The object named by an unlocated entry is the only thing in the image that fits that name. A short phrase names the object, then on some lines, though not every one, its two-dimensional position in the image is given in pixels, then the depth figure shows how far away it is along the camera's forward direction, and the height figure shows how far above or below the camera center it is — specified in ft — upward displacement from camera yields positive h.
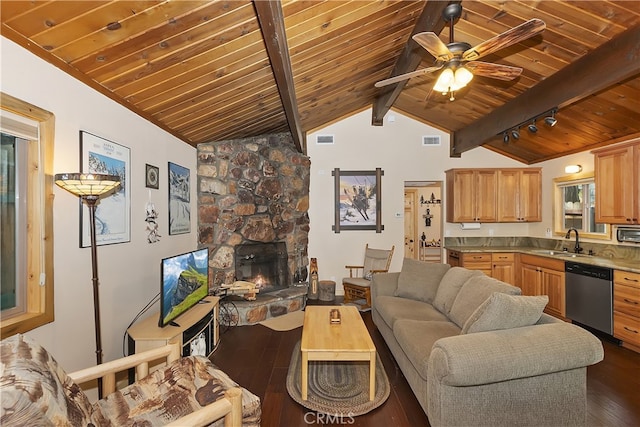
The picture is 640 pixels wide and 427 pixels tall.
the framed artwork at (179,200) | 12.23 +0.52
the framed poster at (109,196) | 7.48 +0.48
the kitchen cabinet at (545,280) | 13.85 -3.19
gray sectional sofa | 6.10 -3.03
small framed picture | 10.39 +1.19
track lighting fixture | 11.15 +3.42
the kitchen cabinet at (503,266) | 16.90 -2.89
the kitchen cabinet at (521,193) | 18.21 +0.95
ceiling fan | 7.29 +3.83
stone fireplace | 15.06 -0.09
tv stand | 8.27 -3.26
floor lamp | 5.97 +0.47
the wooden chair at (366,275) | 16.72 -3.55
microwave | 12.73 -1.00
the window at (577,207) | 15.11 +0.14
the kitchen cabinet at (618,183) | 11.55 +0.97
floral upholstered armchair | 3.85 -2.87
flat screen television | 8.91 -2.18
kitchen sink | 14.37 -2.05
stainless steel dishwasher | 11.55 -3.22
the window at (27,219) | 5.89 -0.09
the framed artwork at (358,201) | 19.49 +0.62
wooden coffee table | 7.85 -3.32
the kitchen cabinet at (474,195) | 18.34 +0.88
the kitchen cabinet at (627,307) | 10.59 -3.26
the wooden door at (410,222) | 27.22 -0.93
